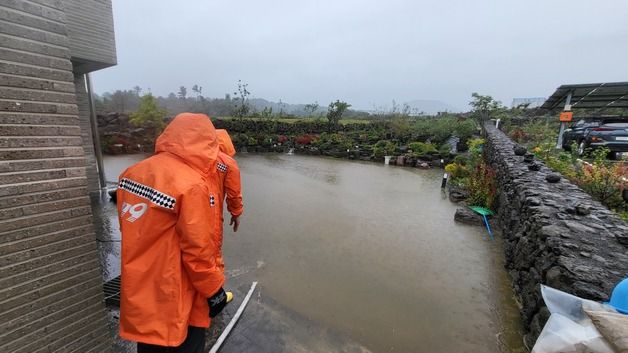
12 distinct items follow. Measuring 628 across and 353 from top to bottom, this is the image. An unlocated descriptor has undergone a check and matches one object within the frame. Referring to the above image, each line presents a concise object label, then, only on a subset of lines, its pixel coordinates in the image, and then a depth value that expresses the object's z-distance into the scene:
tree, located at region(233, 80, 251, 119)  19.13
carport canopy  7.19
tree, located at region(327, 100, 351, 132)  16.92
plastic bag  1.01
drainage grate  2.27
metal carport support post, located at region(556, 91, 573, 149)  7.45
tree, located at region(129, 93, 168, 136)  15.01
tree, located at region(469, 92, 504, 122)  14.02
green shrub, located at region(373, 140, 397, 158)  10.90
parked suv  7.02
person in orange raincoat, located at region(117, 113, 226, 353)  1.19
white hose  2.00
